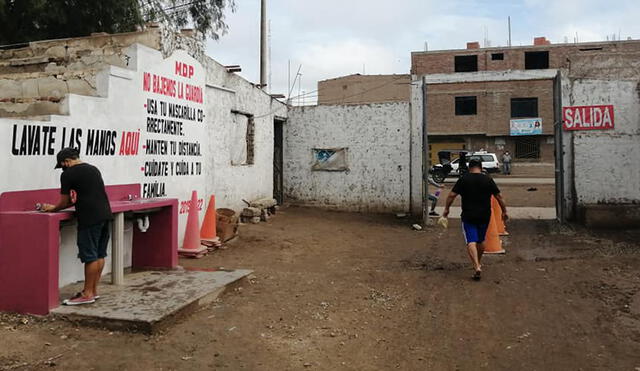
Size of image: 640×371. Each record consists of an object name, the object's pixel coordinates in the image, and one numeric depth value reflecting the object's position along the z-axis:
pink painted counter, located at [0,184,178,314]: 4.91
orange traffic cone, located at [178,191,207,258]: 8.52
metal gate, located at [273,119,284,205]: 16.05
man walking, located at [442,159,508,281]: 7.40
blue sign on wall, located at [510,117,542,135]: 37.06
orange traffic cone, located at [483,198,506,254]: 8.42
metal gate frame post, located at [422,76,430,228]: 12.91
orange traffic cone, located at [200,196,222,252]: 9.27
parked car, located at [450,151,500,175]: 30.40
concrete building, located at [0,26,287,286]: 5.66
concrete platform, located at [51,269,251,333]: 4.82
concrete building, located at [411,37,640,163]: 37.22
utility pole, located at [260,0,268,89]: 19.72
